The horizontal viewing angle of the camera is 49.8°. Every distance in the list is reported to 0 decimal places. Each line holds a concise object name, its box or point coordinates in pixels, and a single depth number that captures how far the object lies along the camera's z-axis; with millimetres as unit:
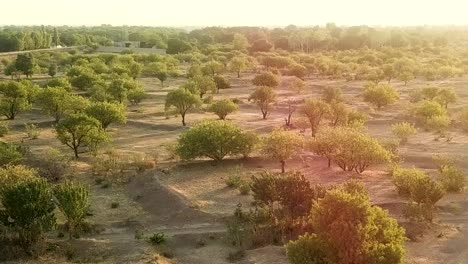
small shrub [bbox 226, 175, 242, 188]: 37688
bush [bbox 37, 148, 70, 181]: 41419
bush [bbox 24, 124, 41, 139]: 55438
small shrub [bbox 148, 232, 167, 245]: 29141
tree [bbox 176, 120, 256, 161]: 42781
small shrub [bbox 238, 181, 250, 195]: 36156
